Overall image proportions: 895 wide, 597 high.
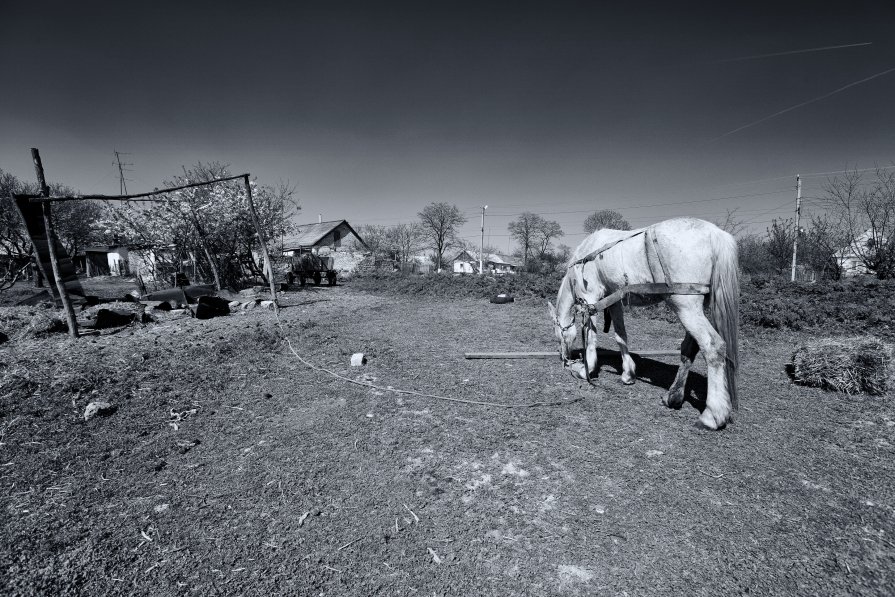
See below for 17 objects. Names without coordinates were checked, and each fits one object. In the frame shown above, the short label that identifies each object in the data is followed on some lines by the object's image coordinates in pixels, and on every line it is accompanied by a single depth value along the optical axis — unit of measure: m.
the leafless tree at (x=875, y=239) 14.22
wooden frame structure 7.25
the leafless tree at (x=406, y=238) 53.38
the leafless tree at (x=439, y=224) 57.16
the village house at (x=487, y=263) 59.53
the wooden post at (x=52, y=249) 7.53
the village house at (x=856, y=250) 15.63
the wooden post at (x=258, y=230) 9.94
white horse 3.75
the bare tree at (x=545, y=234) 63.34
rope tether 4.51
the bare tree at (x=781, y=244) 22.83
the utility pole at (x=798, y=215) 21.05
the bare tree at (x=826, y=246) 16.05
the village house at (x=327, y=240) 37.15
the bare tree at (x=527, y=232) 63.47
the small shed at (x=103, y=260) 40.91
